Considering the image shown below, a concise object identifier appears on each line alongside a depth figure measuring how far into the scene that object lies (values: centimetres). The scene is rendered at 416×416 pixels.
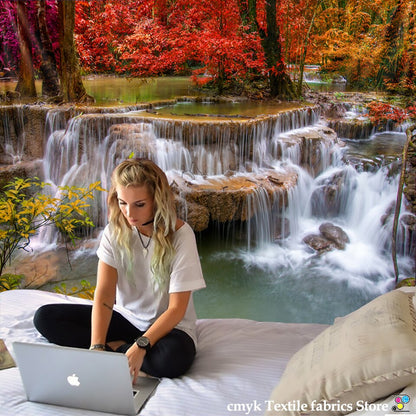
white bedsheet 124
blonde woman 140
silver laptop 120
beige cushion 88
